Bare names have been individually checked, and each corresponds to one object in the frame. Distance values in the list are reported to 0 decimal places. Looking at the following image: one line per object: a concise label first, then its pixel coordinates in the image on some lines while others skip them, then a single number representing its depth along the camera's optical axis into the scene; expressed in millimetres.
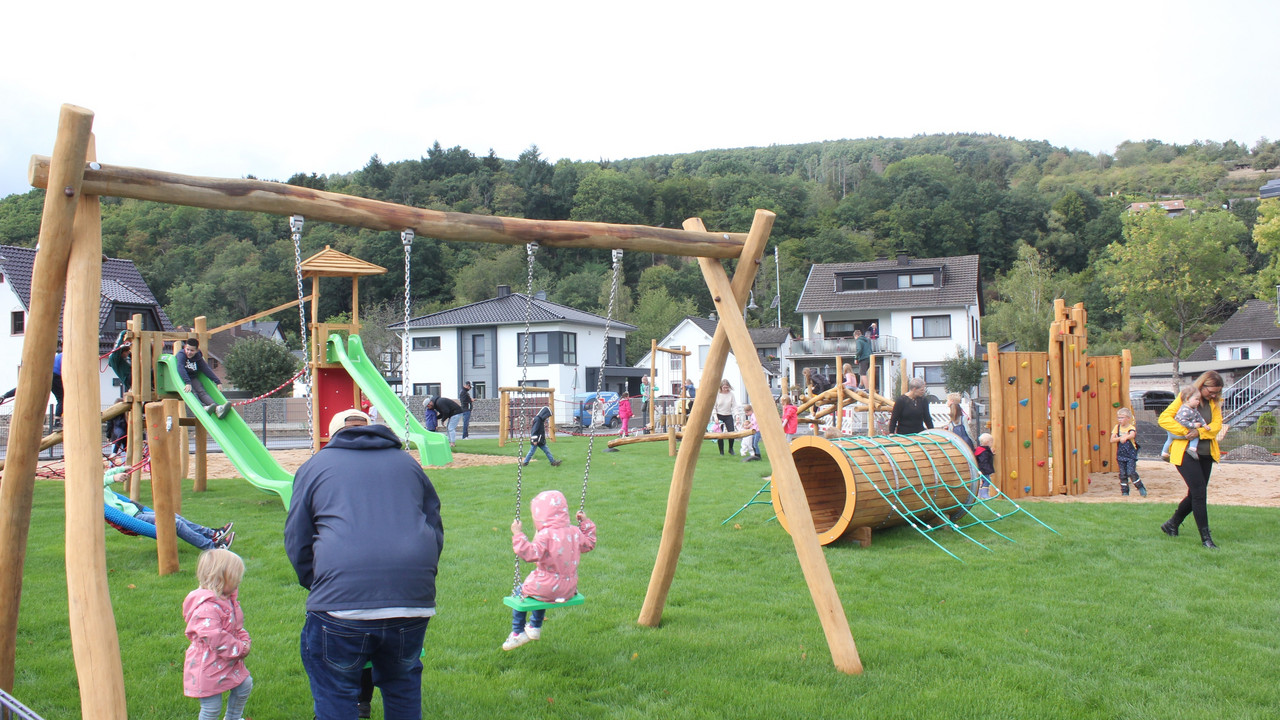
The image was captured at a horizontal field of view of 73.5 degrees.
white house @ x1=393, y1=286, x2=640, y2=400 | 48719
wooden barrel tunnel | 8383
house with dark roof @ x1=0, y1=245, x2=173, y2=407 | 38812
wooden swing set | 3480
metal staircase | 27906
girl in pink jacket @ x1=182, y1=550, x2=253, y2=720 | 3920
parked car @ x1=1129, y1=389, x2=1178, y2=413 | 37125
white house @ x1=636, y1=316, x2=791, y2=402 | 55469
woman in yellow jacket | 7984
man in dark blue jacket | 3340
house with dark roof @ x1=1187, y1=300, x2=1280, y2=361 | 55469
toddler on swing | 5109
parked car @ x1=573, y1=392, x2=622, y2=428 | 34562
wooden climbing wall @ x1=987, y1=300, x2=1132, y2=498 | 11898
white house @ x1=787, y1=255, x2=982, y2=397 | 52438
